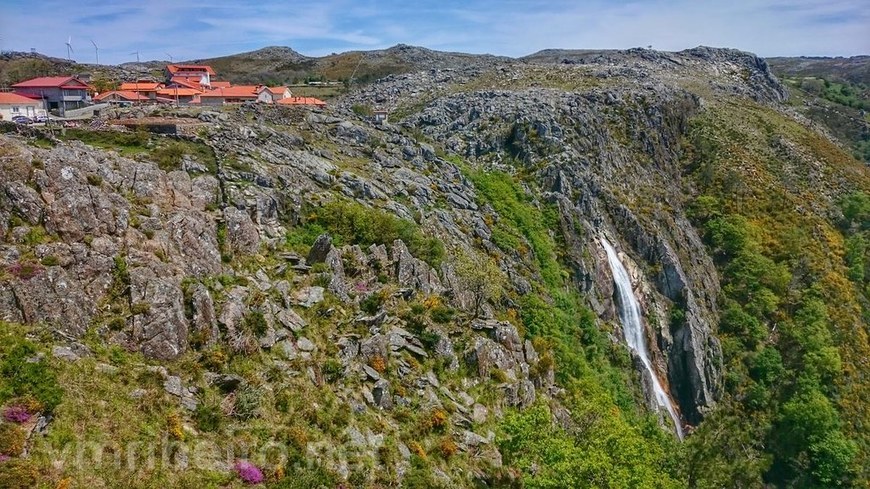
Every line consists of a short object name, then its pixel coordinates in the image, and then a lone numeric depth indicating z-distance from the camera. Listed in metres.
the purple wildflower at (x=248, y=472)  20.22
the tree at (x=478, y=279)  41.50
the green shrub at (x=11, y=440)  16.48
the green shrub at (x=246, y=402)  22.77
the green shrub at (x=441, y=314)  35.78
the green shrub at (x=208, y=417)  21.42
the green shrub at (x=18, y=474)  15.60
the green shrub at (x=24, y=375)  18.36
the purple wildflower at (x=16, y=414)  17.48
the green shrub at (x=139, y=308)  23.59
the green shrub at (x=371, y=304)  33.03
